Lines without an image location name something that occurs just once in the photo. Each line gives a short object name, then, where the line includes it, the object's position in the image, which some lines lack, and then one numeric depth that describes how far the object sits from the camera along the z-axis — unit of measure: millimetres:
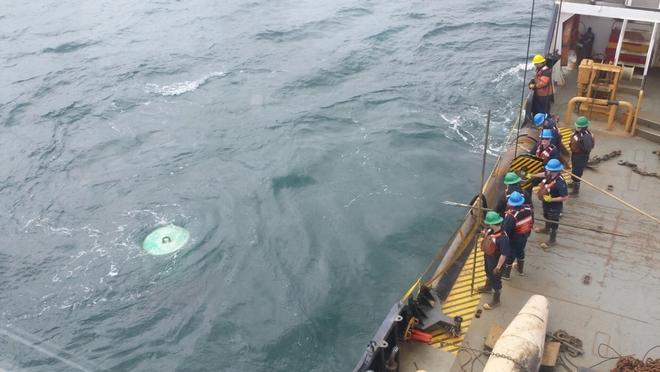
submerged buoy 11688
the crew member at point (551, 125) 9109
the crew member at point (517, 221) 7266
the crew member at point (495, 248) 7016
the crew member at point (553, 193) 8031
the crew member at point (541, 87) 10734
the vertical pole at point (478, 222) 7323
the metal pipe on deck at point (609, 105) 10781
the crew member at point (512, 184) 7754
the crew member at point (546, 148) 8805
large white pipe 5934
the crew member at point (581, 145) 8789
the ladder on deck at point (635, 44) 12570
